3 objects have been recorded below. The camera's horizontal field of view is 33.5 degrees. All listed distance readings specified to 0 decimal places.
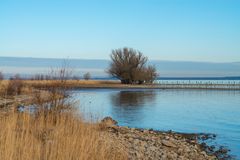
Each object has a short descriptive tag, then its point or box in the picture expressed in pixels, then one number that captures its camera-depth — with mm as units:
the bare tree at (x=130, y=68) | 92512
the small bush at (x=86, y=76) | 112050
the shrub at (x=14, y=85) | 44962
